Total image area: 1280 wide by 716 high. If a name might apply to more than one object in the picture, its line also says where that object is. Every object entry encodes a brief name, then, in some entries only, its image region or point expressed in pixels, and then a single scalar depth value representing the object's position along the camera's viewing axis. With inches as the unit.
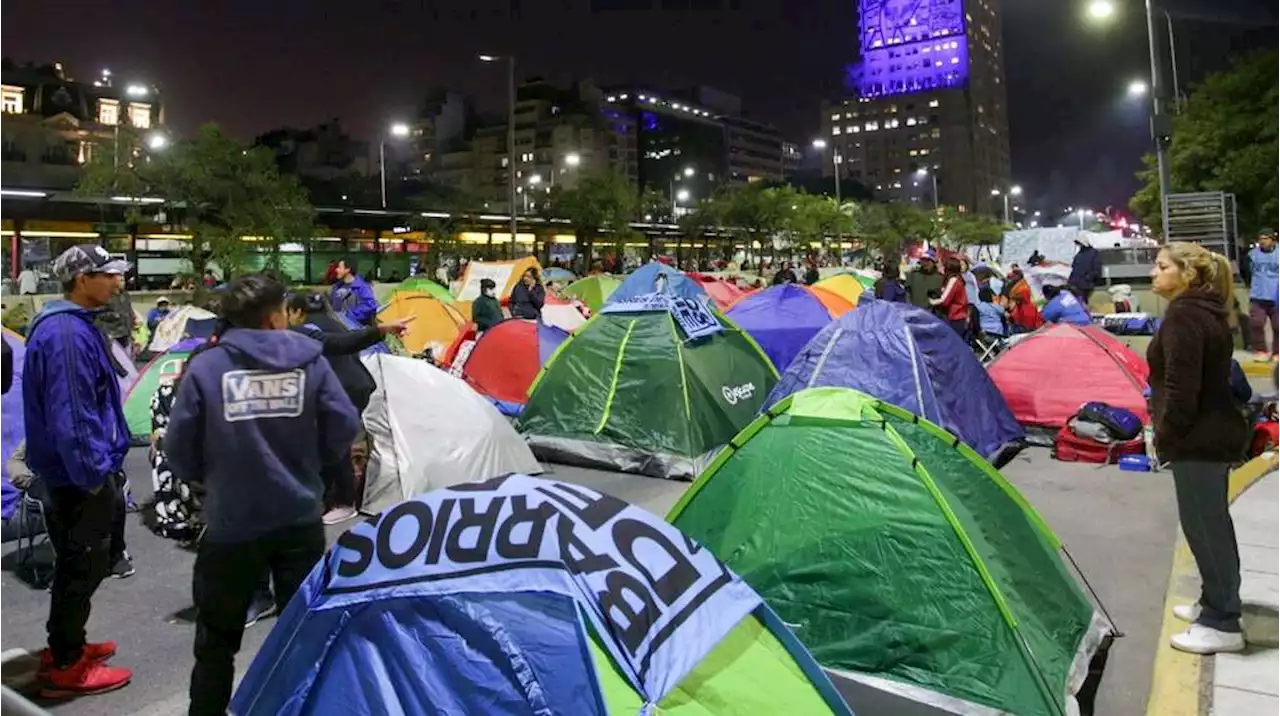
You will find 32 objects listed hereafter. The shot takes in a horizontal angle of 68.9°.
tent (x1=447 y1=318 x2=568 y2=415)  406.9
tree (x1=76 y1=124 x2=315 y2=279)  965.8
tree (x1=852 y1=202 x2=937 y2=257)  2549.2
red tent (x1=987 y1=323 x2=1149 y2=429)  338.3
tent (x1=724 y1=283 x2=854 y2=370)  424.2
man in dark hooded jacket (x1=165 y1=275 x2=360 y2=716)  124.3
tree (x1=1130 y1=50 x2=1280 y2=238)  802.8
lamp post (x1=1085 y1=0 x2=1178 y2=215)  594.2
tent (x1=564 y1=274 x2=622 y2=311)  768.3
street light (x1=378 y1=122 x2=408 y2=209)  1447.8
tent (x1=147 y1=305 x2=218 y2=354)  538.3
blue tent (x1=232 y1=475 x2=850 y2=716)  92.4
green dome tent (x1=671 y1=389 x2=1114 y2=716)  140.1
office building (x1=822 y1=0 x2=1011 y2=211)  5359.3
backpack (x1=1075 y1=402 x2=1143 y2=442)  321.4
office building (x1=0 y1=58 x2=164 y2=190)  2090.3
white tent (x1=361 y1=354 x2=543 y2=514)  269.9
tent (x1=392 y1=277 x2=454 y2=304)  667.7
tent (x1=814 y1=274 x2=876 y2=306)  634.8
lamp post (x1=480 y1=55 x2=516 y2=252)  920.1
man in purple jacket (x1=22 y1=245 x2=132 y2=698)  151.0
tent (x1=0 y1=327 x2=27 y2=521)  247.3
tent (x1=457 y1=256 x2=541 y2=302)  796.6
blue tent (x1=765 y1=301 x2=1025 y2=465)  291.3
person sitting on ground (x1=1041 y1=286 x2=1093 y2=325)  406.3
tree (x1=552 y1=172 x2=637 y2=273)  1622.8
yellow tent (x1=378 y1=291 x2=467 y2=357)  583.2
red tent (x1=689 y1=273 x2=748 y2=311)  703.7
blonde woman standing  160.1
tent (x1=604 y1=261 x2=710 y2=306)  552.2
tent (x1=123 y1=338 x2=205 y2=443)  360.2
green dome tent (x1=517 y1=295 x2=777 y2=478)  311.6
